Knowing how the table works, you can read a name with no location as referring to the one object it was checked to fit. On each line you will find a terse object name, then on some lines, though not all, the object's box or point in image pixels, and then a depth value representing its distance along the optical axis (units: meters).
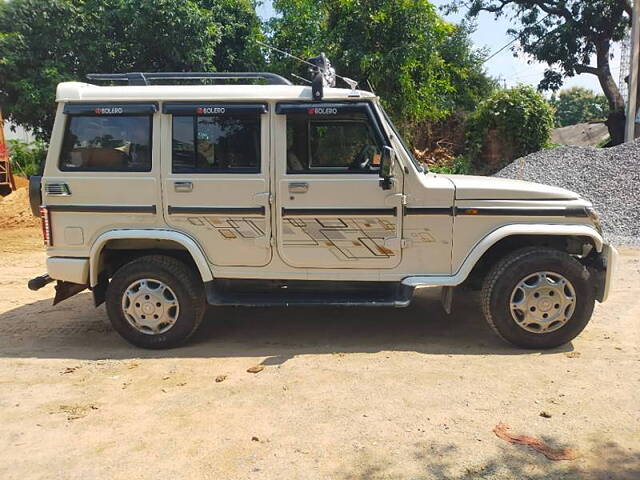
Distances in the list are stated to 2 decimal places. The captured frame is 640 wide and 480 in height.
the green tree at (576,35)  18.52
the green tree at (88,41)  12.53
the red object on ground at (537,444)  3.10
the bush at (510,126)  13.72
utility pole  14.13
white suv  4.54
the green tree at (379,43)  11.97
